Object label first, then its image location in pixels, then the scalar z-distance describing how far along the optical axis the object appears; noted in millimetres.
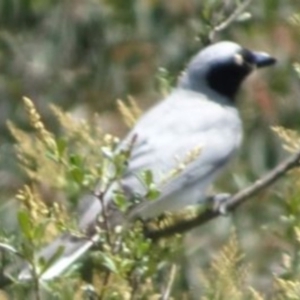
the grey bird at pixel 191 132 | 7457
